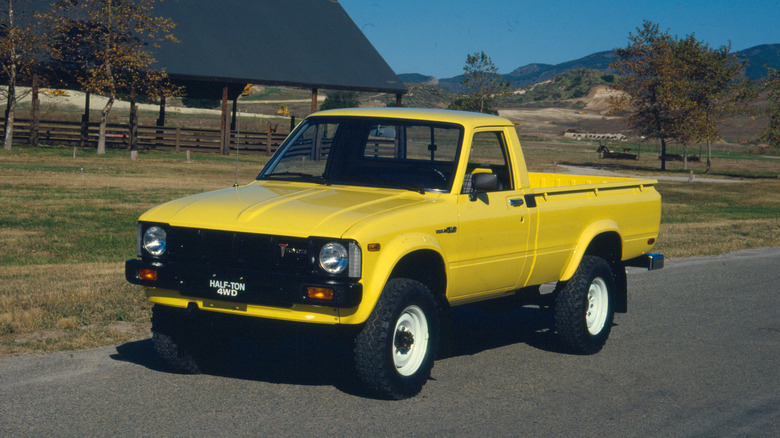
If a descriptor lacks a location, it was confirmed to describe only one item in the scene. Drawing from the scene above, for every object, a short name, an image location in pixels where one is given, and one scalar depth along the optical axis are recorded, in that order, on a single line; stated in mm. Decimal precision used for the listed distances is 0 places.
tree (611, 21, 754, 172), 54000
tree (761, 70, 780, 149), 46969
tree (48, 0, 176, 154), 39125
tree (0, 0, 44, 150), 38094
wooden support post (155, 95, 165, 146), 46906
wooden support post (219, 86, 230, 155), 45406
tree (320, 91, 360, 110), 101125
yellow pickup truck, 5926
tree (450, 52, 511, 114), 62438
